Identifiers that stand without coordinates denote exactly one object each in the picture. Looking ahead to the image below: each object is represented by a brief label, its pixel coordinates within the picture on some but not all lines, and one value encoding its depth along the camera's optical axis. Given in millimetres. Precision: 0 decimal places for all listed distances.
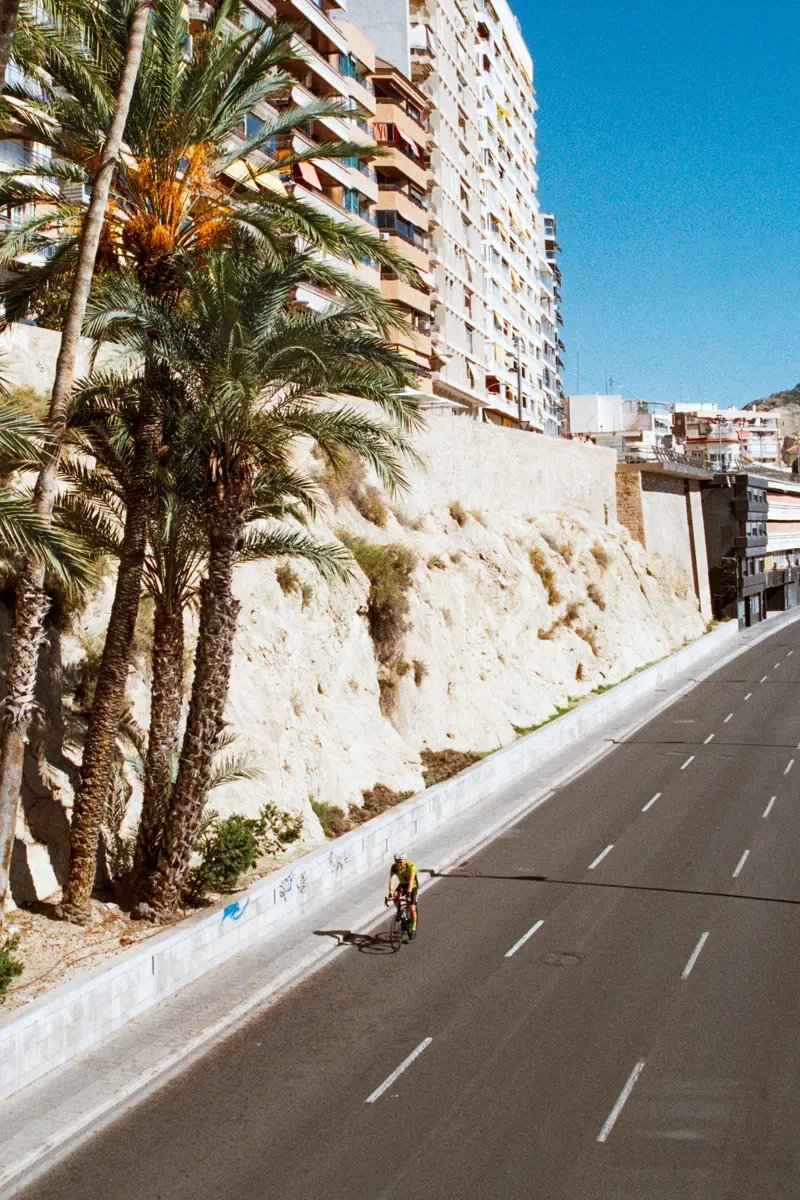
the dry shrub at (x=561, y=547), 46150
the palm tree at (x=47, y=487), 14188
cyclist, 17062
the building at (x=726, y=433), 147625
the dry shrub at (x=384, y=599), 29562
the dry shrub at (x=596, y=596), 45594
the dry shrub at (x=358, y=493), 32469
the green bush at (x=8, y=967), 12797
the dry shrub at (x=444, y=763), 26989
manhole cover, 15906
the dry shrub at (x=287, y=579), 25516
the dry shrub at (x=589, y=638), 42719
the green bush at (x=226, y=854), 17453
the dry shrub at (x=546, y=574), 42500
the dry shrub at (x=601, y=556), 48500
